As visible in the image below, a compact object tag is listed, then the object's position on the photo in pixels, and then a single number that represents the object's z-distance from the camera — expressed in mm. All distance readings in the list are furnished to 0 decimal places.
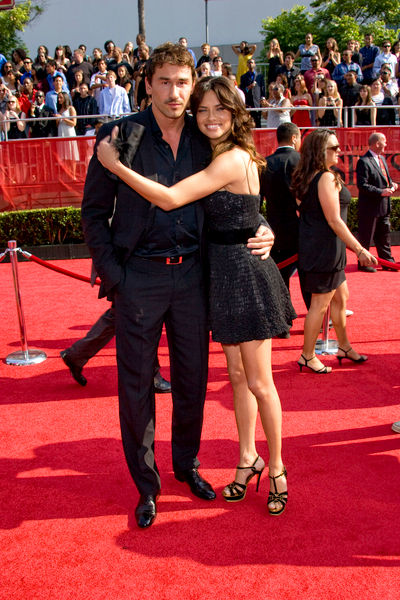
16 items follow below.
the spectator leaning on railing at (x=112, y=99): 13305
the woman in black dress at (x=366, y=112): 12250
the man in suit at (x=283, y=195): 6340
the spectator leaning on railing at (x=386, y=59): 15695
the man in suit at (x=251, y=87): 14570
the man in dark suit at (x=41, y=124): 12469
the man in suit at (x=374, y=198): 8742
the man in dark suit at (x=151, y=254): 3160
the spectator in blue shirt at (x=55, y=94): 13766
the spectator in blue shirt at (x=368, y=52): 16406
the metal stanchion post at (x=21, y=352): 5988
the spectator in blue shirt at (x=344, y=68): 14938
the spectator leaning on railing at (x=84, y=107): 13023
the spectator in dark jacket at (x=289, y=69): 15562
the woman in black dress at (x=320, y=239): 5043
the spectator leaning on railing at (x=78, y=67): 15484
